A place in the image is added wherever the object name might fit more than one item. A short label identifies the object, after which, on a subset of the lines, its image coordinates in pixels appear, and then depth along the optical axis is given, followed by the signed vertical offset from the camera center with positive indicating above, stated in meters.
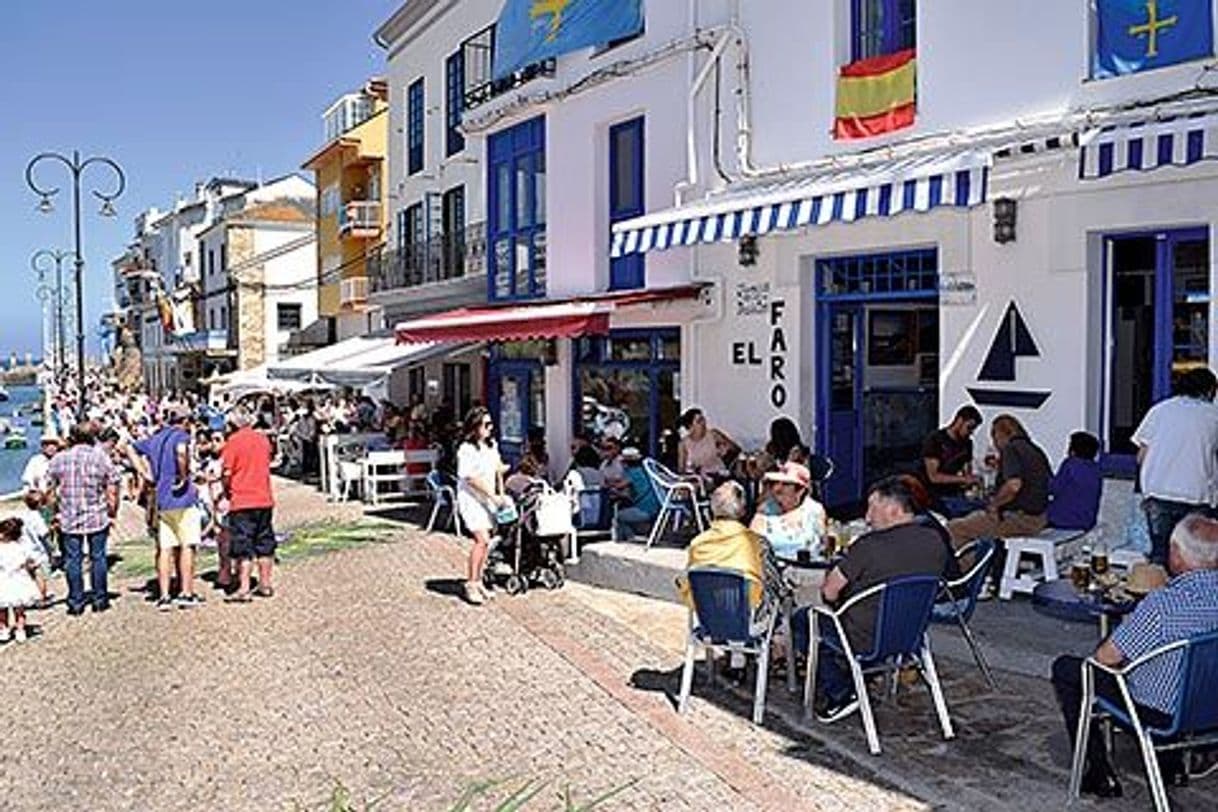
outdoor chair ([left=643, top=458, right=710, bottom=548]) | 12.12 -1.37
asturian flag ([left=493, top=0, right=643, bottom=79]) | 16.14 +4.86
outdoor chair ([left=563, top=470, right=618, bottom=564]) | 13.28 -1.66
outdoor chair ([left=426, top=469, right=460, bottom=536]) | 16.48 -1.82
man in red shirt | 11.25 -1.22
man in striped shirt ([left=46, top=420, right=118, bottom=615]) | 10.86 -1.22
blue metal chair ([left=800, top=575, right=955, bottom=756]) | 6.59 -1.54
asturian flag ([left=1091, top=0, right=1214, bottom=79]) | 9.09 +2.58
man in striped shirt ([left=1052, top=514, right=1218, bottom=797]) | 5.34 -1.17
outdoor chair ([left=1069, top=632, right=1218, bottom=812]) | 5.25 -1.54
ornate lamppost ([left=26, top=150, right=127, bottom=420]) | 23.56 +3.25
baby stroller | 11.57 -1.75
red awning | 14.54 +0.62
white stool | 9.34 -1.52
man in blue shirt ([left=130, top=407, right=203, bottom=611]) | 11.11 -1.27
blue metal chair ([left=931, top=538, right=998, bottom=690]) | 7.37 -1.44
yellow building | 35.88 +5.40
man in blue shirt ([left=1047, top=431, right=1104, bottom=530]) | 9.33 -0.97
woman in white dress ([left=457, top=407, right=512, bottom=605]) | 11.09 -1.14
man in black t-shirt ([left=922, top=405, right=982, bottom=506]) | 10.57 -0.83
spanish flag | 11.66 +2.70
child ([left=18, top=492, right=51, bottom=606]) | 10.83 -1.64
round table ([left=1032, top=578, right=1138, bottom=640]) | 6.44 -1.39
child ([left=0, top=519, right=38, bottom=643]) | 10.12 -1.80
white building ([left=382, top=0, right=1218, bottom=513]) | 9.59 +1.32
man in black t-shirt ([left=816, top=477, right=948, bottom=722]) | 6.70 -1.10
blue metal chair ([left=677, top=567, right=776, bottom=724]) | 7.19 -1.57
